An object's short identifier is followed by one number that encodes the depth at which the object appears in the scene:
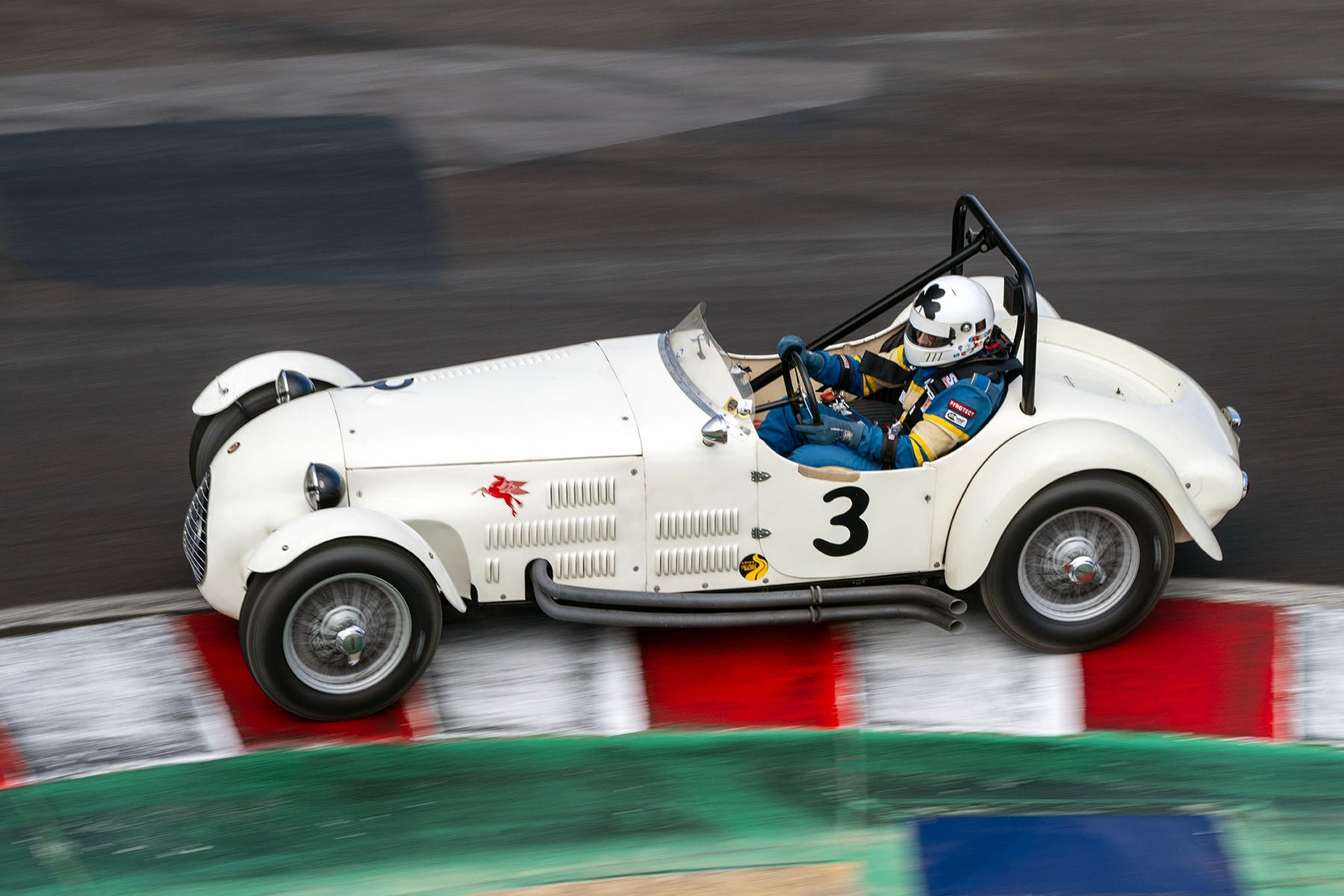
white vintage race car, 10.90
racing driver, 11.78
